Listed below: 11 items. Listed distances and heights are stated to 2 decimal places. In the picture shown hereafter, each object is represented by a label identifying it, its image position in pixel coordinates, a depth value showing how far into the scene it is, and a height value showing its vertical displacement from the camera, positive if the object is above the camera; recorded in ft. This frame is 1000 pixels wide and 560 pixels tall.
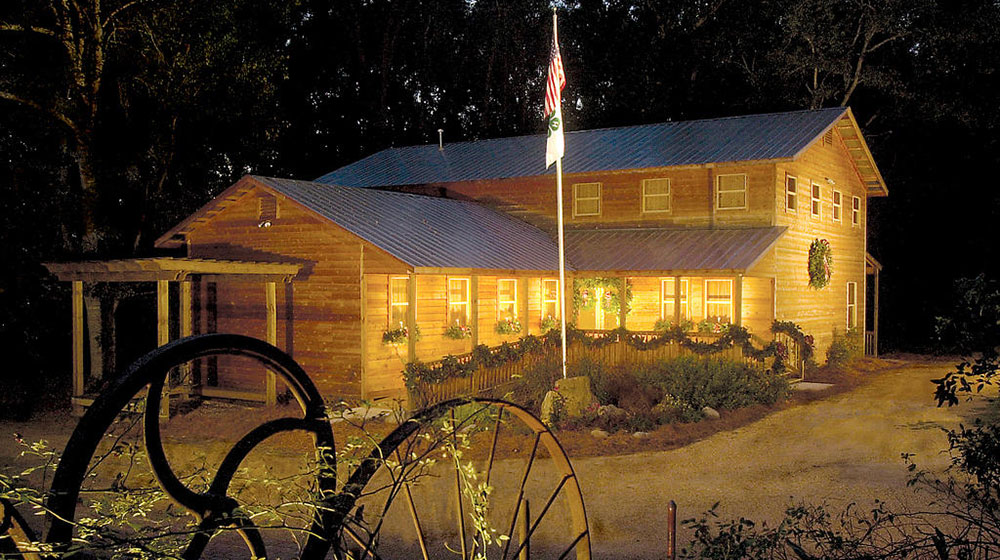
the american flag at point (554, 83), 55.77 +13.53
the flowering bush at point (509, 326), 70.23 -3.93
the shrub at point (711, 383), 51.55 -6.66
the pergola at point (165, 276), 47.14 +0.39
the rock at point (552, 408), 47.26 -7.40
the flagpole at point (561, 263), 52.90 +1.14
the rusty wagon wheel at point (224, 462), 8.66 -2.02
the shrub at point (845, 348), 80.12 -6.99
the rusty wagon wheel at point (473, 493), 12.19 -8.52
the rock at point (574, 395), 48.09 -6.77
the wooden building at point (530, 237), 56.34 +3.58
